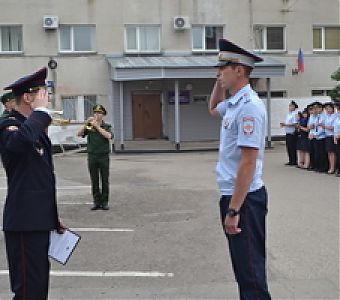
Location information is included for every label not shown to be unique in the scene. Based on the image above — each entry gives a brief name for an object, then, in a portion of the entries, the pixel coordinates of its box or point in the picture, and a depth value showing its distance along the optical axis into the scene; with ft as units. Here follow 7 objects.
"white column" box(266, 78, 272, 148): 82.23
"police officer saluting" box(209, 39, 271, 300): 12.17
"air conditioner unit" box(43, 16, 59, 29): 83.46
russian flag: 90.33
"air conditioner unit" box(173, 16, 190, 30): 87.30
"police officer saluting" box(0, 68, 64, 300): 12.04
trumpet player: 32.53
